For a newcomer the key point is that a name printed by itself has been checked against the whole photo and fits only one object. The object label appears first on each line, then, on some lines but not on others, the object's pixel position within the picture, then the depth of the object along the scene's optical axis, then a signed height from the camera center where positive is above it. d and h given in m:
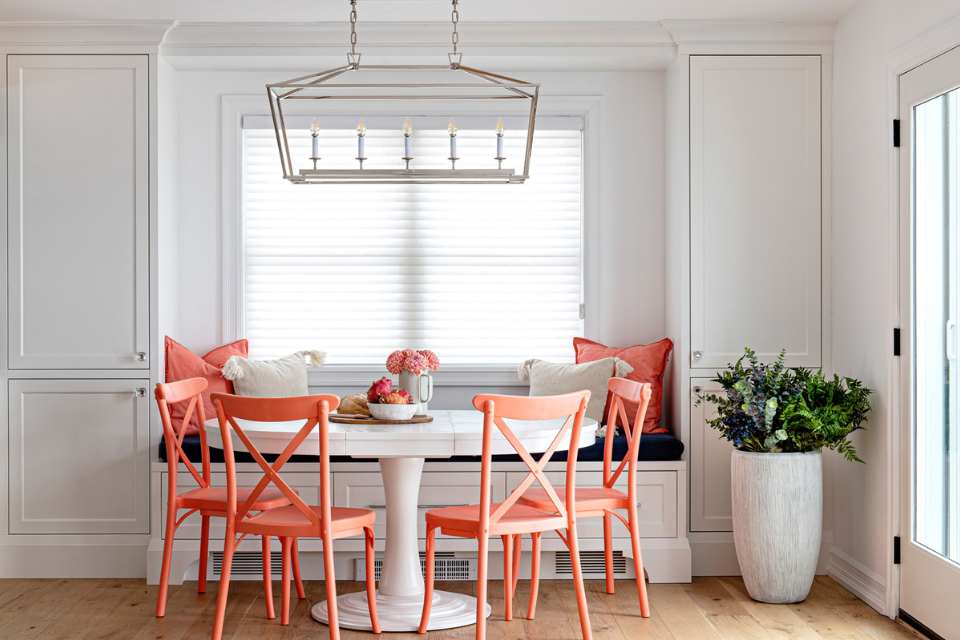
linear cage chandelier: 3.60 +0.84
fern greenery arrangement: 3.73 -0.37
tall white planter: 3.77 -0.80
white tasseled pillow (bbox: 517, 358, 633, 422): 4.38 -0.29
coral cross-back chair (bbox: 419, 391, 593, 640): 3.10 -0.66
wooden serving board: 3.48 -0.38
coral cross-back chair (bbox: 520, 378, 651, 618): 3.52 -0.67
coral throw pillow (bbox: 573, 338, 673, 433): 4.44 -0.23
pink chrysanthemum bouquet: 3.68 -0.18
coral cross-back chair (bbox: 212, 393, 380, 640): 3.09 -0.62
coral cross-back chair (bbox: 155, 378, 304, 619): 3.54 -0.68
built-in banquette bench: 4.14 -0.80
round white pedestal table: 3.19 -0.54
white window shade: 4.77 +0.30
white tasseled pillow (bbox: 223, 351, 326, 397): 4.36 -0.28
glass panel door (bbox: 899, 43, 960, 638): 3.27 -0.10
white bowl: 3.50 -0.35
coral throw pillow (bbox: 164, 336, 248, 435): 4.38 -0.25
